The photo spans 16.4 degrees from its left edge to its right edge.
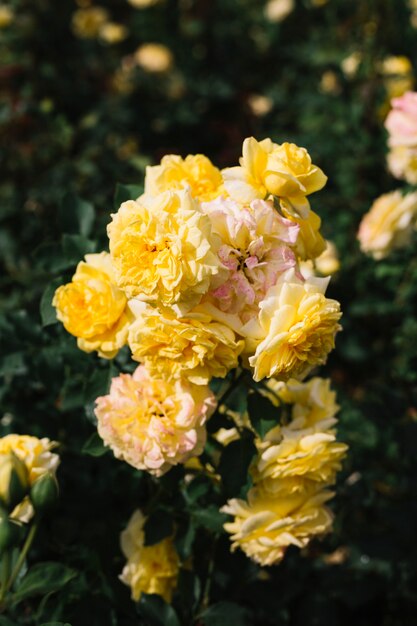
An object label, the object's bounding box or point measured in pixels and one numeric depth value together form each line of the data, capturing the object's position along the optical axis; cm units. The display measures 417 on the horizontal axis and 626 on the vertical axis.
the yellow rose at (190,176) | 96
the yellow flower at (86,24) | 405
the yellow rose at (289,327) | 89
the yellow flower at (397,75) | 182
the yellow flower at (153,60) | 397
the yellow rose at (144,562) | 105
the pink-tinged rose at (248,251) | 90
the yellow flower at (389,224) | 136
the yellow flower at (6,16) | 347
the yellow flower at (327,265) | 135
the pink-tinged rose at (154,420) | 94
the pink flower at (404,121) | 127
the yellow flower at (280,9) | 405
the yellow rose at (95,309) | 96
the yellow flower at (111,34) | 415
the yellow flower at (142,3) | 418
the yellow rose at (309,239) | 94
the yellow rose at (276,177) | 92
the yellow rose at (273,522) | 98
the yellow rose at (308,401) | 101
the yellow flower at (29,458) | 98
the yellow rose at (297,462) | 97
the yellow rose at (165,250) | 87
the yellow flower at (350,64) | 195
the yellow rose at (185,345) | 89
